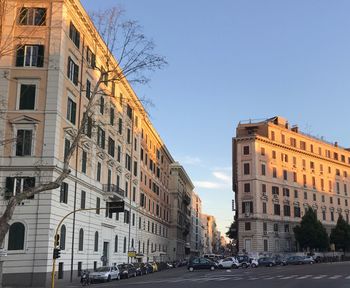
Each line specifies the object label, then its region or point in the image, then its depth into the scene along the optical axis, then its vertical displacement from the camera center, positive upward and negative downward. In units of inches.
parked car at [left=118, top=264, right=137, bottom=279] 1855.3 -63.6
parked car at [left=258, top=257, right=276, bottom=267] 2824.8 -44.1
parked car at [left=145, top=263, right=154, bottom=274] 2344.2 -63.5
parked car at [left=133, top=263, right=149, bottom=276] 2090.9 -64.0
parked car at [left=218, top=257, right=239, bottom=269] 2549.2 -45.8
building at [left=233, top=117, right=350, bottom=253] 3535.9 +522.2
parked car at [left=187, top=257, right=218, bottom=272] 2415.1 -48.5
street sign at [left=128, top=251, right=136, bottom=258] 2231.5 -3.2
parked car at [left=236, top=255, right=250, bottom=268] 2717.8 -38.2
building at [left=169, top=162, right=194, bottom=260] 4082.2 +345.4
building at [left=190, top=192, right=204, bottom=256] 6092.0 +336.6
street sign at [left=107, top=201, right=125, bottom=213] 1327.9 +120.3
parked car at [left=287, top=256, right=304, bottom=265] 2973.4 -34.5
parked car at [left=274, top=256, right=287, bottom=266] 2952.3 -40.4
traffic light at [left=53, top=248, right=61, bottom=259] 1156.0 +2.0
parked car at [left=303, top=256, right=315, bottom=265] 2997.0 -34.3
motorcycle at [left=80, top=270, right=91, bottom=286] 1488.7 -74.4
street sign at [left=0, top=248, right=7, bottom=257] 1270.7 -0.8
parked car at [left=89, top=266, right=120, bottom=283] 1584.6 -64.9
